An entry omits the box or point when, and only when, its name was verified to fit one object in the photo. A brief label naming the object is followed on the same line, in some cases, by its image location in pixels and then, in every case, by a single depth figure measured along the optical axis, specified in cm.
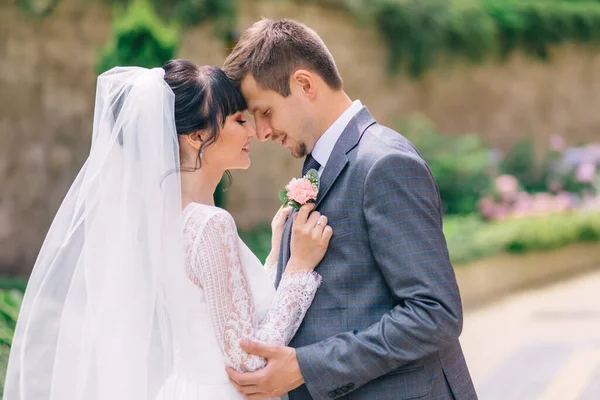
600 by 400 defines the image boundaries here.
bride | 241
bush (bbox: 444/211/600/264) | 849
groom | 221
